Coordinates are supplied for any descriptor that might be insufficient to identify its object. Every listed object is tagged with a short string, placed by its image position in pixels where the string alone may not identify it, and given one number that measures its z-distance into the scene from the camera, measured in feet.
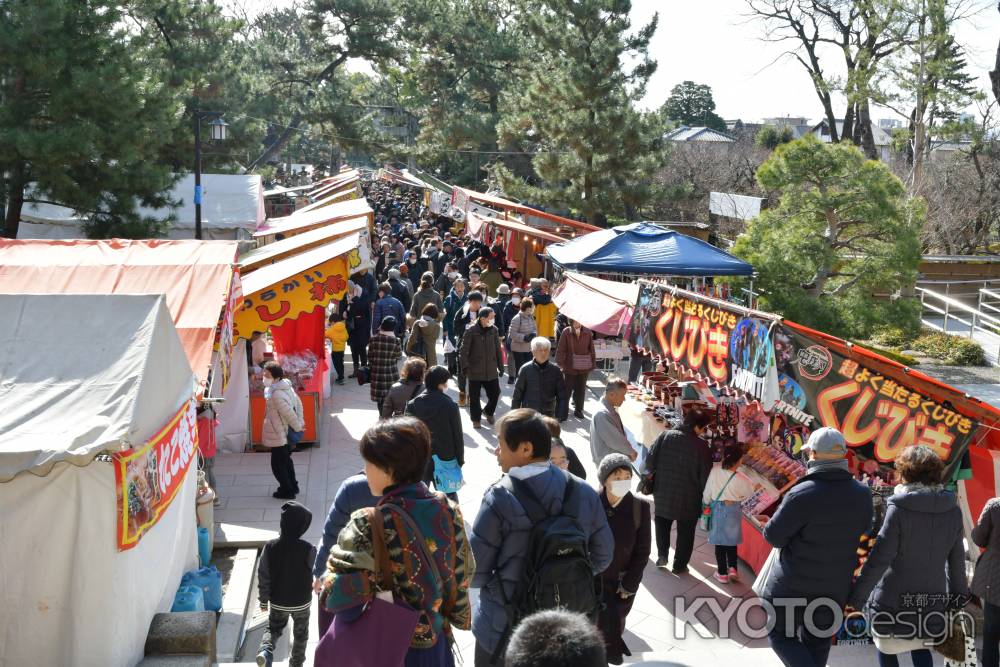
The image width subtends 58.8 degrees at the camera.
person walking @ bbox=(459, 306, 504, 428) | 33.37
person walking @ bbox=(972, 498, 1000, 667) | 15.84
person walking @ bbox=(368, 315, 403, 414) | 31.50
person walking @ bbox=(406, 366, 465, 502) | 22.43
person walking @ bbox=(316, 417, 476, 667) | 9.01
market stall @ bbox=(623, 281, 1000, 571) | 16.51
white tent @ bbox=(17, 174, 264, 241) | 56.39
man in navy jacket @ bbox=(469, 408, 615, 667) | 11.57
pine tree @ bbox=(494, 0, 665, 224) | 77.87
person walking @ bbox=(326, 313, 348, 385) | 39.93
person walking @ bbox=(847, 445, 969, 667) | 14.56
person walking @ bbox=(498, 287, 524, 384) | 41.22
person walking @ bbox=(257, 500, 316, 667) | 16.17
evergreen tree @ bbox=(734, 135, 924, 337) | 42.63
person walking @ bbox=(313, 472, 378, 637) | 11.98
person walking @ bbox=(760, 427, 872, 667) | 13.99
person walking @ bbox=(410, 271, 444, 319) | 40.96
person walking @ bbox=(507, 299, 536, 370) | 38.17
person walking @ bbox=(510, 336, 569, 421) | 28.84
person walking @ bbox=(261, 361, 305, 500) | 26.27
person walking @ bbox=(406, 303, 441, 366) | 35.22
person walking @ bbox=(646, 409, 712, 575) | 20.77
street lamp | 57.82
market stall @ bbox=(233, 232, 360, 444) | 31.27
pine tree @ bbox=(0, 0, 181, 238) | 46.06
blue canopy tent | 35.65
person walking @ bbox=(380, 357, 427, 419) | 23.98
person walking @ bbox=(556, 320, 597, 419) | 34.94
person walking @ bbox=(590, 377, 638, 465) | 21.57
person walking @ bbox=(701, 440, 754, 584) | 21.43
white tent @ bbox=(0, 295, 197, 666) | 14.30
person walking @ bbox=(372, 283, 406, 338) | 37.37
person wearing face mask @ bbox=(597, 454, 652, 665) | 15.14
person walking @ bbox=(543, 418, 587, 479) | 16.70
